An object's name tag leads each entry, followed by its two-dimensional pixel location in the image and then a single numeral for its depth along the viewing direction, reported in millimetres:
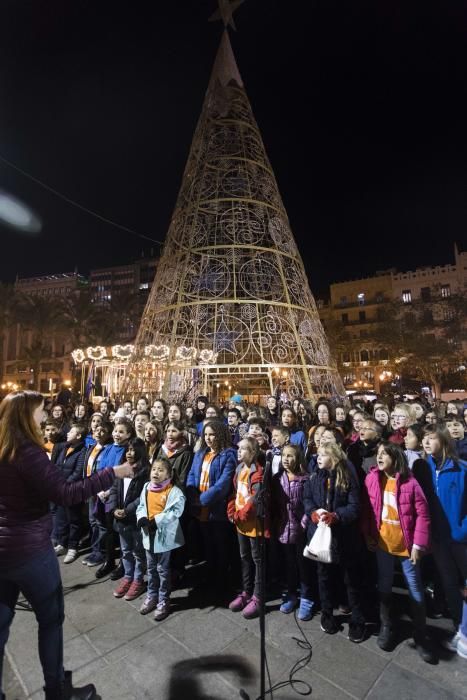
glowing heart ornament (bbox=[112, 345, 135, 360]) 15982
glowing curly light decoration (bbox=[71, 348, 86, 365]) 16438
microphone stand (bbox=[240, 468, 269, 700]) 2357
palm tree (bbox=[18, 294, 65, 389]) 32844
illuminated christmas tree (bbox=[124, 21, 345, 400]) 13273
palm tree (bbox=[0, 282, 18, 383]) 31859
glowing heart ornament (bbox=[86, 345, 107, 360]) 15909
